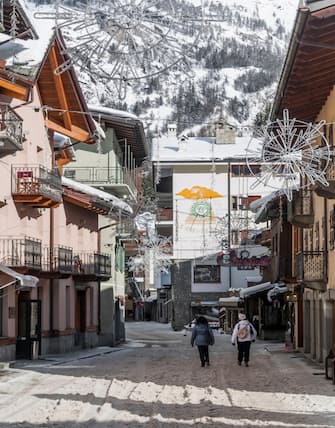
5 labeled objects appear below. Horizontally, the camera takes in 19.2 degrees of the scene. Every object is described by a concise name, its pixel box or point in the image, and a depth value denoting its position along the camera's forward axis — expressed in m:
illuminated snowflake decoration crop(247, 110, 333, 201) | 16.25
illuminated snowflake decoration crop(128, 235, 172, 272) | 54.97
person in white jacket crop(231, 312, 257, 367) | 28.81
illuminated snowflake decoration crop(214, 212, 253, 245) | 61.19
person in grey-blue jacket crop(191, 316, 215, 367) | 28.52
